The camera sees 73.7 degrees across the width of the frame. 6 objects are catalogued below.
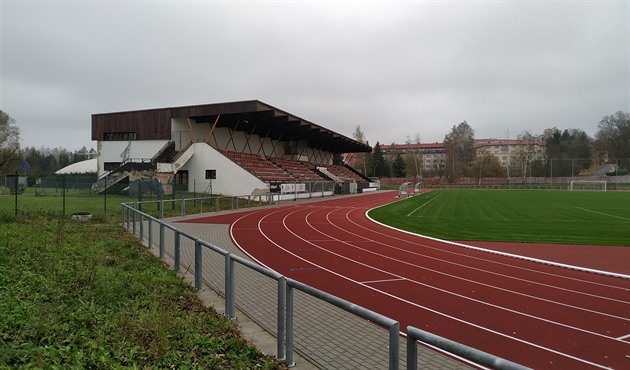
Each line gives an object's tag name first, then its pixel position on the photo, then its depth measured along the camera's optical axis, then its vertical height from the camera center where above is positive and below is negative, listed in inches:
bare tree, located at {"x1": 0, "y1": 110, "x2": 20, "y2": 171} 2382.6 +255.3
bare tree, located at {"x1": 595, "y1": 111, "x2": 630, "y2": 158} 3765.0 +378.9
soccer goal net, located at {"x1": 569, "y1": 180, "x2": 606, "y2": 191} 2899.9 -68.2
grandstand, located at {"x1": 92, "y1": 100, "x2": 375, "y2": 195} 1539.1 +119.8
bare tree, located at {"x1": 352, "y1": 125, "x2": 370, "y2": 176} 4319.4 +392.0
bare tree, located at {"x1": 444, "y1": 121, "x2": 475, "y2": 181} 4187.7 +334.2
